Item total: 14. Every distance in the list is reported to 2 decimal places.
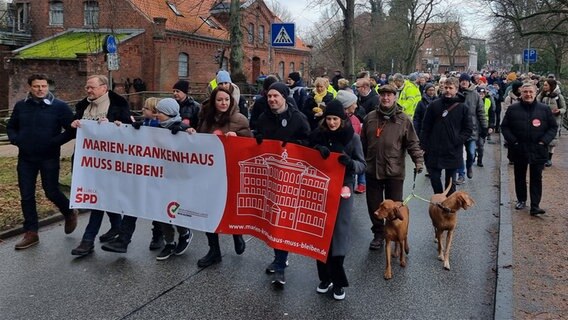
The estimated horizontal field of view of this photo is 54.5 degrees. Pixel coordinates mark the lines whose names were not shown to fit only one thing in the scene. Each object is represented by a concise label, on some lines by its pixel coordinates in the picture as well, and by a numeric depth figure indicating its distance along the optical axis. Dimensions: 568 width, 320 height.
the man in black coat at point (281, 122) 5.66
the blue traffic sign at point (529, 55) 29.39
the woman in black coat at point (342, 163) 5.08
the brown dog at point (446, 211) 5.85
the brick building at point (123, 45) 31.42
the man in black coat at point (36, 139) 6.47
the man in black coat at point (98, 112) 6.32
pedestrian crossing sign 12.86
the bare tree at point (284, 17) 70.12
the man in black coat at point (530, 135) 8.04
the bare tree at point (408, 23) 50.03
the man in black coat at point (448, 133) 7.52
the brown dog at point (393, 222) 5.60
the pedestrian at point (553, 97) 12.66
